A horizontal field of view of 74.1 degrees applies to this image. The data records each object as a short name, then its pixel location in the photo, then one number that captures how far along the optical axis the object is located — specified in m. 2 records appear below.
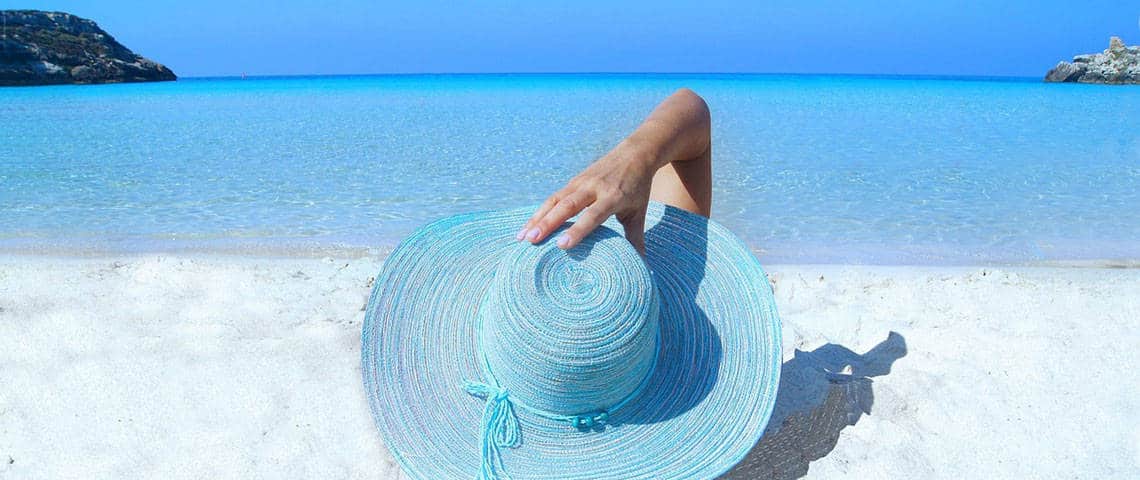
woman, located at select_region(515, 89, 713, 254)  1.54
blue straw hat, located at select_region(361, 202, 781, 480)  1.50
